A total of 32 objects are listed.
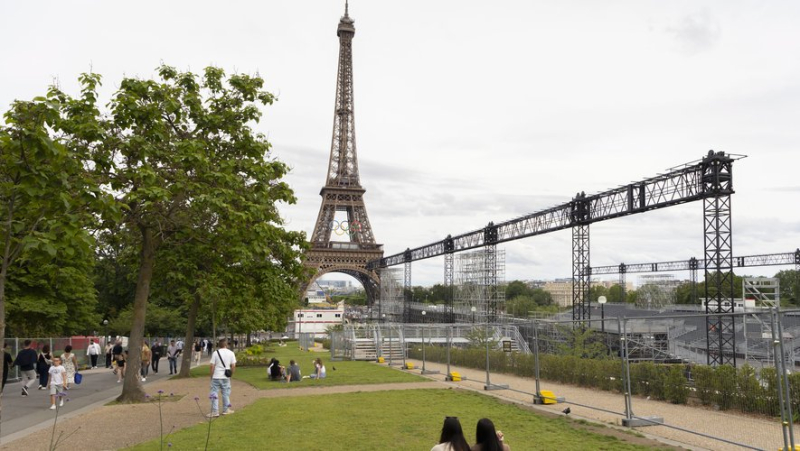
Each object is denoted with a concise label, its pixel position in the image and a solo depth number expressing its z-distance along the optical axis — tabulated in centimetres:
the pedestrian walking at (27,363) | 1989
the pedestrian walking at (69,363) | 2150
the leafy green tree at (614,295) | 15450
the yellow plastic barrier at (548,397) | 1587
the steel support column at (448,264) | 6844
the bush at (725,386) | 1270
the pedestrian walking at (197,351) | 3799
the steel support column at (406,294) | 7881
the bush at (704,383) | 1337
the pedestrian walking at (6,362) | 1822
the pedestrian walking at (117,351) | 2478
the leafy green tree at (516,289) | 16462
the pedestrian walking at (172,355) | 2831
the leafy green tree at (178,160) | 1559
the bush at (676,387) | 1465
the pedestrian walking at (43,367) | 2147
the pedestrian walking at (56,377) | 1565
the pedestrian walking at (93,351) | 3038
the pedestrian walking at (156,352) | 2945
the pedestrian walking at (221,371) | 1389
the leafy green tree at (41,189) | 689
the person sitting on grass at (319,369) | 2375
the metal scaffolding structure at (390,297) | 8619
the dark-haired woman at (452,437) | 620
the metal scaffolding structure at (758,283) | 3334
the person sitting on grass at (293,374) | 2303
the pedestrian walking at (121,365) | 2362
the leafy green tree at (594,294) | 14079
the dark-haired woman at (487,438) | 623
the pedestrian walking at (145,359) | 2558
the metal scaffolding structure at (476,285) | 5670
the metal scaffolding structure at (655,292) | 8994
